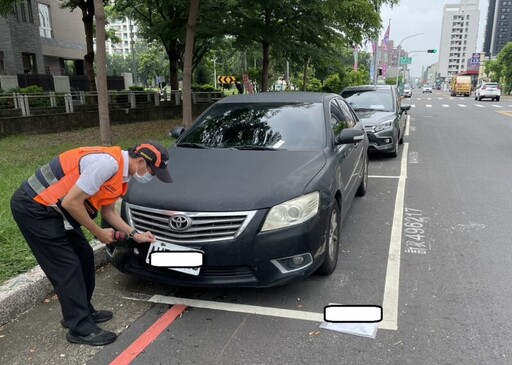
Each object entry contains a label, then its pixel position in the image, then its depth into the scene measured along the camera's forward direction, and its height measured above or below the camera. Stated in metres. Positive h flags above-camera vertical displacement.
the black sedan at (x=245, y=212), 3.11 -0.95
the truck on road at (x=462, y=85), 52.53 -0.93
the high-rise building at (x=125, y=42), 122.59 +11.05
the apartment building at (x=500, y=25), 134.00 +15.62
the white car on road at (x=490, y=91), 38.31 -1.16
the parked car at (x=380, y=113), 9.07 -0.75
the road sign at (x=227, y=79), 23.94 +0.02
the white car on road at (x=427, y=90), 79.46 -2.15
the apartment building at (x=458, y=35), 143.75 +13.80
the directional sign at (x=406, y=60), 45.09 +1.80
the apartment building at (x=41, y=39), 22.97 +2.43
